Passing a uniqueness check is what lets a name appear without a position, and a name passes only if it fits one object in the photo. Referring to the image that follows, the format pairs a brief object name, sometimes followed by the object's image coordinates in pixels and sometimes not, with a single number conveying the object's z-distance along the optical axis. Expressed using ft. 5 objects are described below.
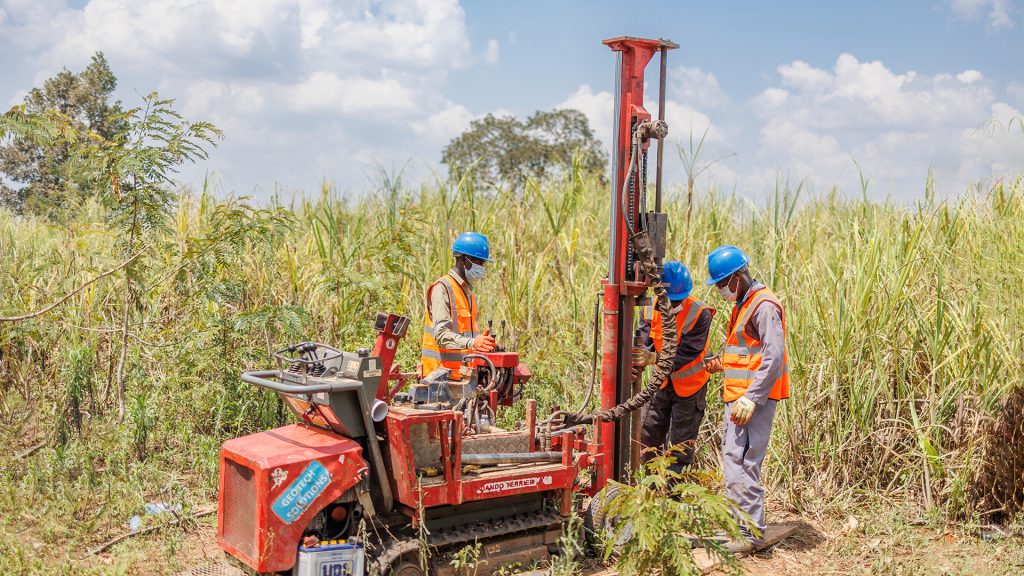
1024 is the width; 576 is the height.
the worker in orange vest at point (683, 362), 20.62
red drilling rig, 14.19
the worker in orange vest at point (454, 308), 19.75
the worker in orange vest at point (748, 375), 17.97
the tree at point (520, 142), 74.69
